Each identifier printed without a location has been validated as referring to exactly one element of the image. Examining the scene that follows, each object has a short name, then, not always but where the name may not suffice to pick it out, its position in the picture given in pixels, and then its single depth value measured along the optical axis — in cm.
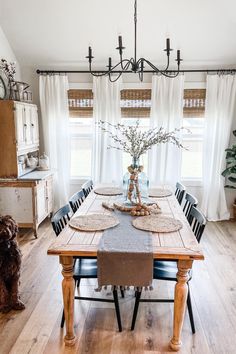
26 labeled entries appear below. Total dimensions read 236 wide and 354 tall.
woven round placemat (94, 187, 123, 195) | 333
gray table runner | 192
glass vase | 279
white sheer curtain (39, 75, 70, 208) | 464
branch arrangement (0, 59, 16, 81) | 408
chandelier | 236
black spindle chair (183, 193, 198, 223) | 278
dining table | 192
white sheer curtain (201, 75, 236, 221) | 451
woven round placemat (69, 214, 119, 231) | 229
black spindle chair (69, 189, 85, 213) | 284
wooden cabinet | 382
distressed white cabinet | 396
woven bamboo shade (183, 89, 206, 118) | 465
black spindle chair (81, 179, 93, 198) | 344
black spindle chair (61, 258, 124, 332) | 225
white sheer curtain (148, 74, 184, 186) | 456
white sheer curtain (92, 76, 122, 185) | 462
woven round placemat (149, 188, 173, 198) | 327
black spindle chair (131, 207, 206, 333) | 224
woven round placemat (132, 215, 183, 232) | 226
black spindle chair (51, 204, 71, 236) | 233
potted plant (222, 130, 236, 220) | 450
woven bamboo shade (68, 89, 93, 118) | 475
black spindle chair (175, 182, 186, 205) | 337
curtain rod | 448
